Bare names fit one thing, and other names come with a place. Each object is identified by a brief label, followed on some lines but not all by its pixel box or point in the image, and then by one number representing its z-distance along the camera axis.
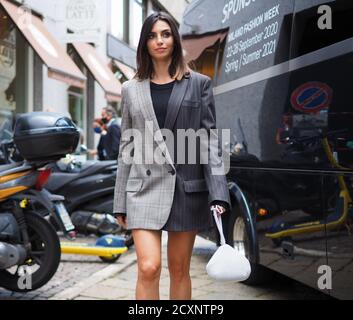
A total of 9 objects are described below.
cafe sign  11.90
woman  3.10
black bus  3.21
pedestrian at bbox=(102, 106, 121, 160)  8.58
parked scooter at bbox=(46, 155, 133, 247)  6.57
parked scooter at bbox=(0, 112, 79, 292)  4.50
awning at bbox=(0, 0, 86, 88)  10.62
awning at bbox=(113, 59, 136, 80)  17.56
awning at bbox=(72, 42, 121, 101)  14.24
